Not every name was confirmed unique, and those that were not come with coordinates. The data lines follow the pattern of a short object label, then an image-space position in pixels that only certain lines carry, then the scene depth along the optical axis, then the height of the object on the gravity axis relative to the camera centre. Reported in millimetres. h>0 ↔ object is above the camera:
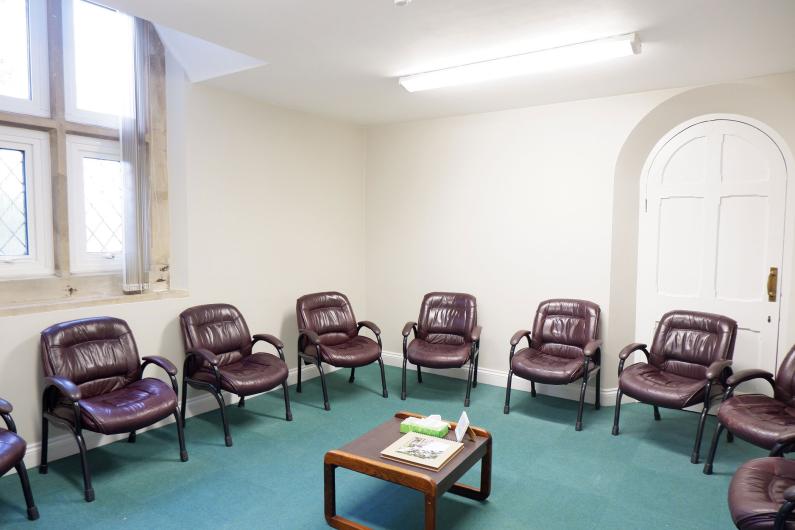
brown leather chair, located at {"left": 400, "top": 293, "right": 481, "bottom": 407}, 4457 -846
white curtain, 3709 +486
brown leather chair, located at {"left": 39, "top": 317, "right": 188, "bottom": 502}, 2814 -912
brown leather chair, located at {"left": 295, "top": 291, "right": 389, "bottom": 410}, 4277 -879
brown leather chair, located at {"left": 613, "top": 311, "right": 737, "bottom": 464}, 3324 -887
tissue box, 2760 -1018
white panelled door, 3850 +78
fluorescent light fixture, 2973 +1104
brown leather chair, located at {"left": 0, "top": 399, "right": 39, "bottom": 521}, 2348 -1002
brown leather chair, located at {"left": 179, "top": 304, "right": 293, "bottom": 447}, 3539 -915
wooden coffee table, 2285 -1072
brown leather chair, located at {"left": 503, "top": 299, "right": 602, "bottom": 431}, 3874 -888
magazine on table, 2422 -1043
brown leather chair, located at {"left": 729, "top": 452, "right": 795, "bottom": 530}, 1925 -1031
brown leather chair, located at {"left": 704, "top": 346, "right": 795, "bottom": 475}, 2736 -981
